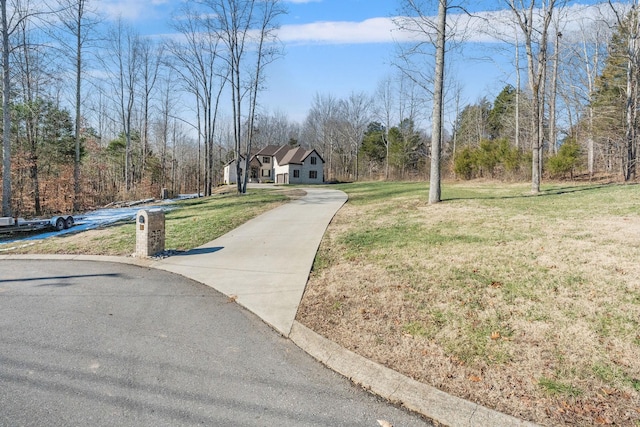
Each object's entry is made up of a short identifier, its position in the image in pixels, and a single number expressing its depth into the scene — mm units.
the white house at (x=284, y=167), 46906
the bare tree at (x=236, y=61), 24219
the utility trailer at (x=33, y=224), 10656
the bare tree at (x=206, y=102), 26578
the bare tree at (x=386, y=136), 40844
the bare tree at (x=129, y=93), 30505
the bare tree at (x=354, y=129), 49312
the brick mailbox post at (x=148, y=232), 7160
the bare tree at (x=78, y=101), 19281
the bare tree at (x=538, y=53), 13016
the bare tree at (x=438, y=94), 10469
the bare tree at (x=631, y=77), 18328
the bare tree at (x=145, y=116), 31700
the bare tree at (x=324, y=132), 54875
